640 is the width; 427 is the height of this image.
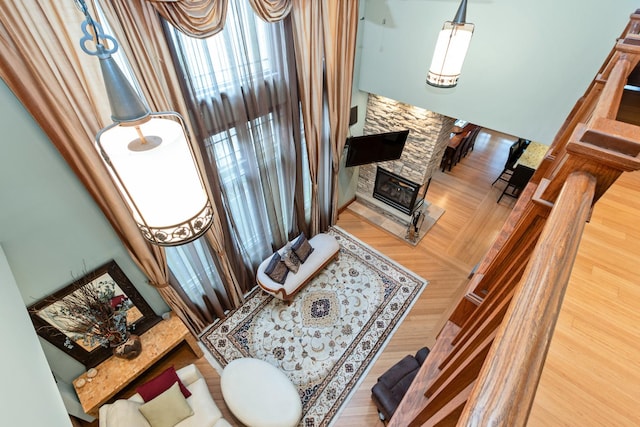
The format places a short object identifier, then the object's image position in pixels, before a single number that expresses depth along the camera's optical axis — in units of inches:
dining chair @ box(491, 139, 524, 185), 228.4
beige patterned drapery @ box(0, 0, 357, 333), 57.6
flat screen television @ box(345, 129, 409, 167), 158.9
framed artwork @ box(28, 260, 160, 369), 85.9
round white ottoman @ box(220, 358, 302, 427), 102.7
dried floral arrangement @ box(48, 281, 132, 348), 89.7
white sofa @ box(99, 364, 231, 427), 93.0
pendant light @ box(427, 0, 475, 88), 86.5
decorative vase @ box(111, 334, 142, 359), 106.0
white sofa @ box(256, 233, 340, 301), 140.8
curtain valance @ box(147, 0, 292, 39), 68.8
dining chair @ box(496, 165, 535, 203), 200.4
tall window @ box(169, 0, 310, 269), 90.1
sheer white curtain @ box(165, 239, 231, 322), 112.6
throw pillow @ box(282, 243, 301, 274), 145.1
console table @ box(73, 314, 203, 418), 99.3
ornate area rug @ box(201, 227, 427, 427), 124.1
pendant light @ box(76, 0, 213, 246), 32.9
